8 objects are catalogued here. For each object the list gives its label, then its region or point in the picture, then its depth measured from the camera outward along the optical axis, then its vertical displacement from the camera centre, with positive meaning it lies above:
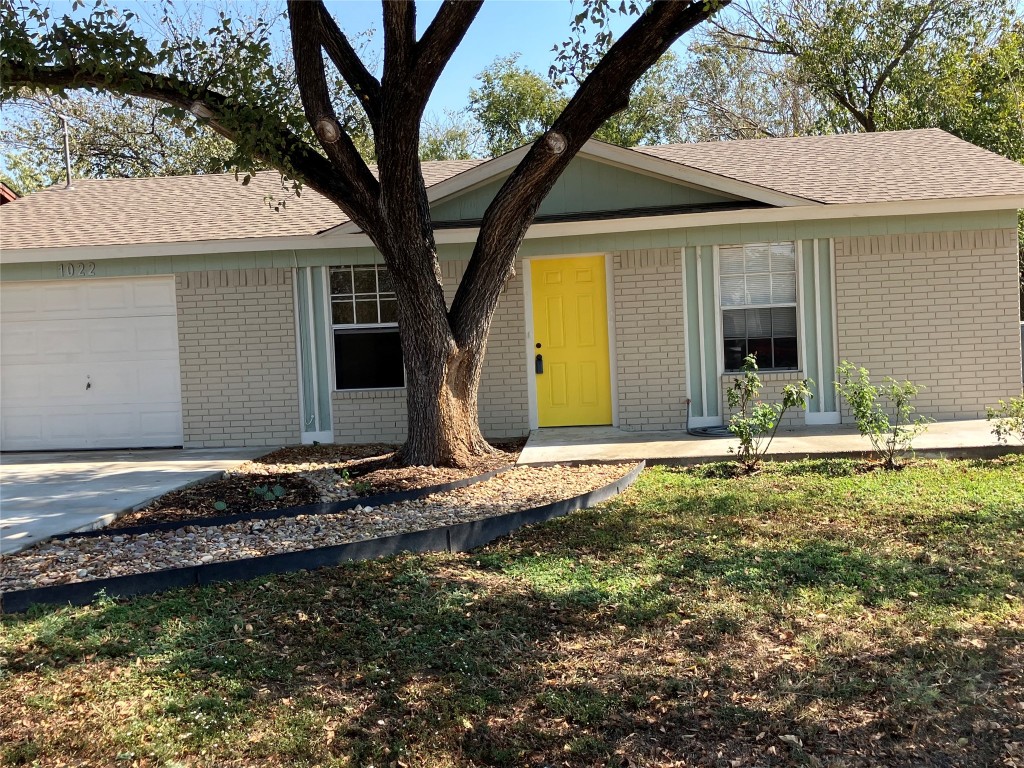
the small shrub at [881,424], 8.08 -0.70
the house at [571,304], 10.57 +0.79
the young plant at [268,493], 7.71 -1.04
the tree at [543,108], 26.94 +8.46
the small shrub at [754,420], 8.19 -0.62
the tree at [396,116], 7.55 +2.35
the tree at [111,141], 24.89 +7.13
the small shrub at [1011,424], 8.35 -0.78
